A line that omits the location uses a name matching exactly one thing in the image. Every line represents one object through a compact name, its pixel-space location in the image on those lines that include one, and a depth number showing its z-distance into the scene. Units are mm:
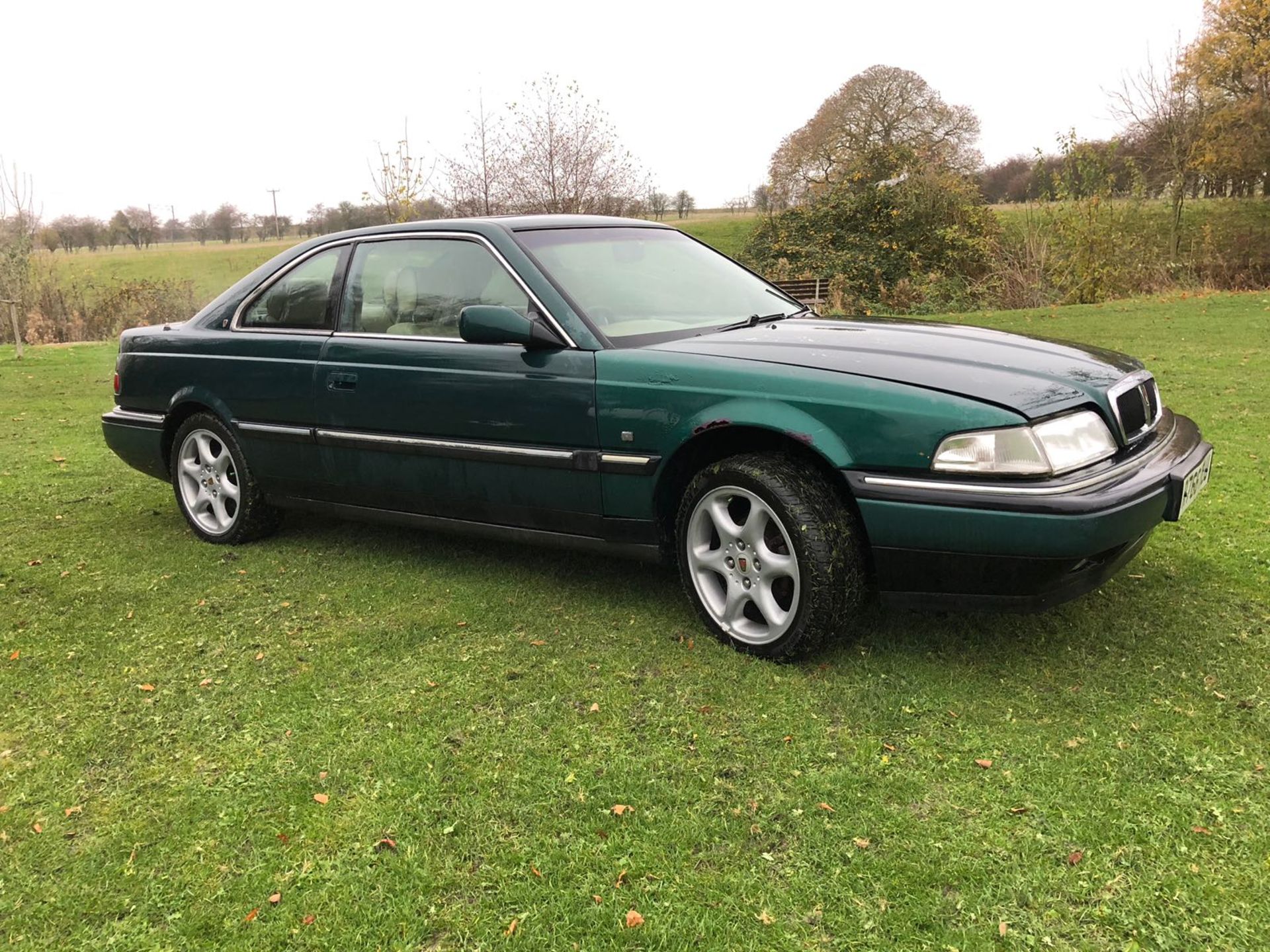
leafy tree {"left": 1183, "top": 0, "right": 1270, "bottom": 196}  21641
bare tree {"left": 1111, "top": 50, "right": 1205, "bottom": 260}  21469
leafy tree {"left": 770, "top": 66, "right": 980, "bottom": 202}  30078
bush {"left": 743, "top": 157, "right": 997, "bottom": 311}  21281
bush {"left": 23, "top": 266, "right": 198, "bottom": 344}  20319
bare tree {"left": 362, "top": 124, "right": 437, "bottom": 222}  17312
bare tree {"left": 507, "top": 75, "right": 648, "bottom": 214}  17656
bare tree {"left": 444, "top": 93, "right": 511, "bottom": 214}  17719
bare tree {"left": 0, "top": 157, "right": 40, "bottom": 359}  16594
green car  2941
